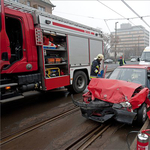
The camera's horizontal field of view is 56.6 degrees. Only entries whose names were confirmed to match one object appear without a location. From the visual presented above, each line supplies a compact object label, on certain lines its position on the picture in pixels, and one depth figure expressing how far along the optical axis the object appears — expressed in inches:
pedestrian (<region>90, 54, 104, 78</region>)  229.0
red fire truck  175.1
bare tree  1615.4
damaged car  126.1
